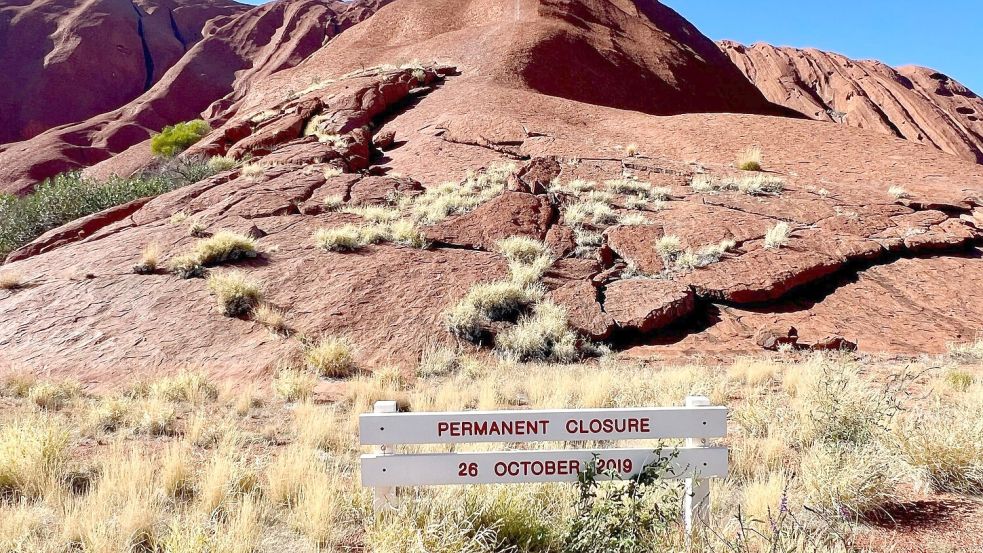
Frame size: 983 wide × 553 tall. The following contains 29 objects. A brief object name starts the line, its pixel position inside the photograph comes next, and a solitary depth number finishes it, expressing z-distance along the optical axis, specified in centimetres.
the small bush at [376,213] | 1173
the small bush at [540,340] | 818
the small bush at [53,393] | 626
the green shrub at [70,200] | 1652
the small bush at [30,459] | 394
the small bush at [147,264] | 1004
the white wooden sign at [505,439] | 308
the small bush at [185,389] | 650
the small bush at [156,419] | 541
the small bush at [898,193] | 1253
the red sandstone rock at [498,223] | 1092
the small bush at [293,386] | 663
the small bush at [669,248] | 1017
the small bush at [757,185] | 1291
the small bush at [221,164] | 1812
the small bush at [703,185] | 1312
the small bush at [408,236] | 1066
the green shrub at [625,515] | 304
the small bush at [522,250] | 1020
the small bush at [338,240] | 1041
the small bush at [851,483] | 357
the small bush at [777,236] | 1025
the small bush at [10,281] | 1028
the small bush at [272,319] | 845
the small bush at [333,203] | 1268
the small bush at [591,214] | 1143
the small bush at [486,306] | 856
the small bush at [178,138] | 2820
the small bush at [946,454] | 392
